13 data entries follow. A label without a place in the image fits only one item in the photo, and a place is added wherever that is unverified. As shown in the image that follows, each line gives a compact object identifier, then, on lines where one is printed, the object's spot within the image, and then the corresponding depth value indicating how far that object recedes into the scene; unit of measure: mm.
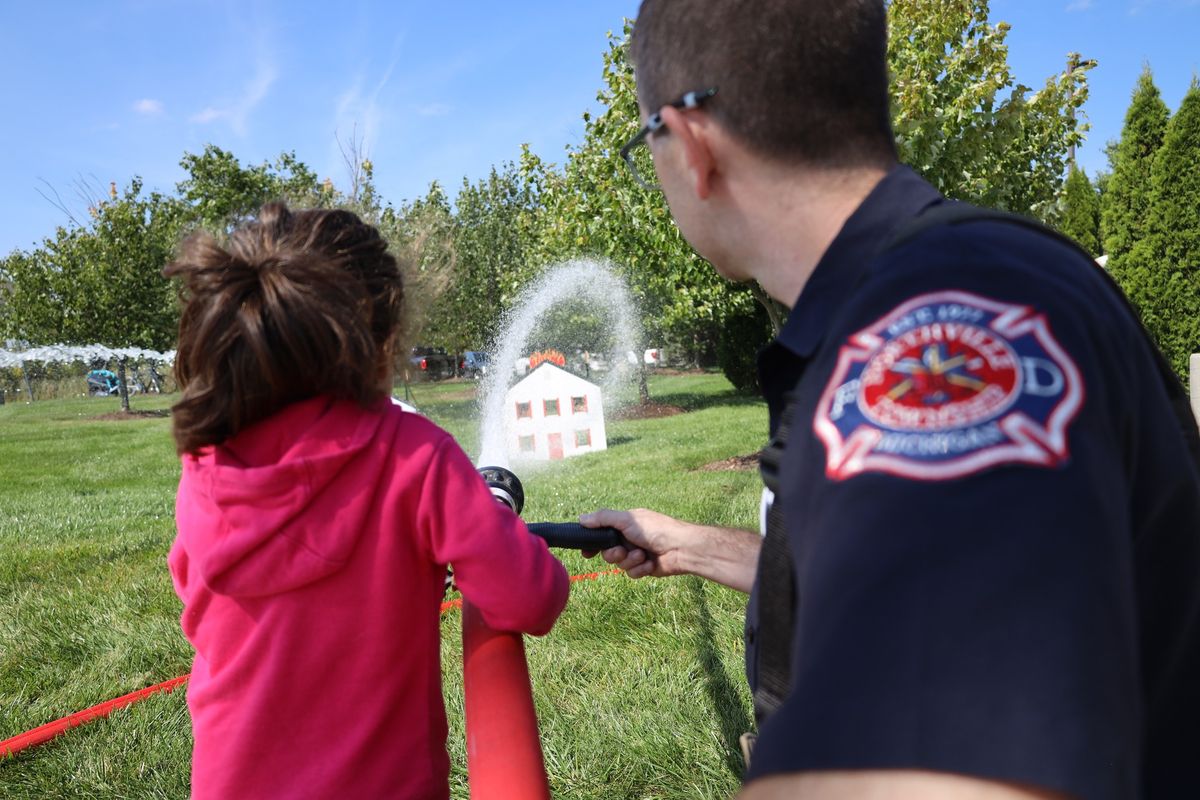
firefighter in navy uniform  580
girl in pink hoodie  1450
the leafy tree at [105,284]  24891
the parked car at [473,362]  38812
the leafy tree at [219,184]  20359
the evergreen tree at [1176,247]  9945
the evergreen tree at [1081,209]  21344
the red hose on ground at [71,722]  3374
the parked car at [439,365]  37281
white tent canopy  23188
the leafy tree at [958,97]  9352
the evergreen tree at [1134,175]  10328
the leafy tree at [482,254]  29656
